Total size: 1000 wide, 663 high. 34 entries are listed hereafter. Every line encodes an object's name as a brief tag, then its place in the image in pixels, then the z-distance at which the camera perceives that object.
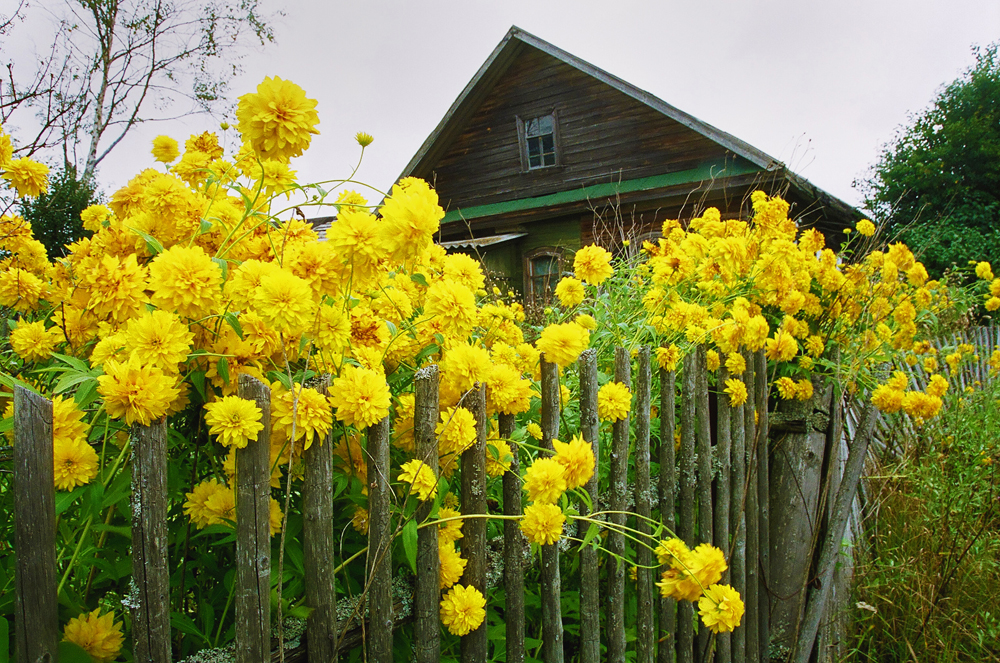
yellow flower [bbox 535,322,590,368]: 1.33
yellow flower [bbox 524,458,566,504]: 1.08
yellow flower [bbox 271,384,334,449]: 0.90
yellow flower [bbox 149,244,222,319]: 0.86
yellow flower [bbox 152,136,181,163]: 1.42
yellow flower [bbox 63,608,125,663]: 0.83
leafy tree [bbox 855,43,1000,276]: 14.59
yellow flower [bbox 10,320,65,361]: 1.04
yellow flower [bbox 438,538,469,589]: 1.21
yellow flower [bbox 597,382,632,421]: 1.52
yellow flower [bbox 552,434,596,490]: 1.14
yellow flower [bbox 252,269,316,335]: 0.86
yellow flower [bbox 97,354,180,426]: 0.76
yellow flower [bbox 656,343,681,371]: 1.77
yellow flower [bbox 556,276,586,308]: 2.07
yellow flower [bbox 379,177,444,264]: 0.95
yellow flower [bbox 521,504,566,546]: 1.14
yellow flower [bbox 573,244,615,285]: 2.00
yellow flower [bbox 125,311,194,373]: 0.81
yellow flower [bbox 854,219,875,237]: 2.94
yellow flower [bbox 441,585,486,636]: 1.18
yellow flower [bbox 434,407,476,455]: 1.14
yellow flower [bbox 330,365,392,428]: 0.94
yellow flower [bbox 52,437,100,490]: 0.81
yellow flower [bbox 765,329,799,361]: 2.38
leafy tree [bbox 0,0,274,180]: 13.34
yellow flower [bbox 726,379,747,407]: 2.13
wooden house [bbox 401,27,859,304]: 10.51
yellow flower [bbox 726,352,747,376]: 2.15
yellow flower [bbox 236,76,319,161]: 0.93
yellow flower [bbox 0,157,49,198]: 1.38
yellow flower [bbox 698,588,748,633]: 1.28
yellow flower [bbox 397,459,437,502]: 1.05
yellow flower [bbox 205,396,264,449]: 0.83
